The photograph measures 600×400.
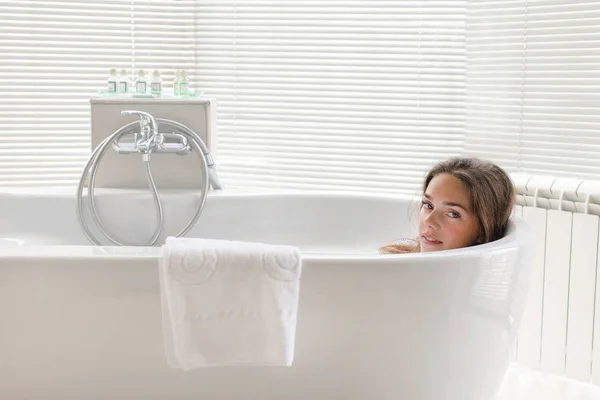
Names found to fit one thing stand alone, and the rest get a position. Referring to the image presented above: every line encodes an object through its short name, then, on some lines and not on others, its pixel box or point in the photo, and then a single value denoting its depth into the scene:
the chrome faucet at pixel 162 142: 2.68
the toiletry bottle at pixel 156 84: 2.92
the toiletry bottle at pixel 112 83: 2.91
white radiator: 2.53
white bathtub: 1.79
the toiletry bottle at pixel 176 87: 2.92
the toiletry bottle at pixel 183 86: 2.92
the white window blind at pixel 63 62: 3.34
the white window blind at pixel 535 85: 2.71
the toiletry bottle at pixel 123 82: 2.92
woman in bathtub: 2.09
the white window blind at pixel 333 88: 3.20
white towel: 1.72
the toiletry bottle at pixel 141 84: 2.90
